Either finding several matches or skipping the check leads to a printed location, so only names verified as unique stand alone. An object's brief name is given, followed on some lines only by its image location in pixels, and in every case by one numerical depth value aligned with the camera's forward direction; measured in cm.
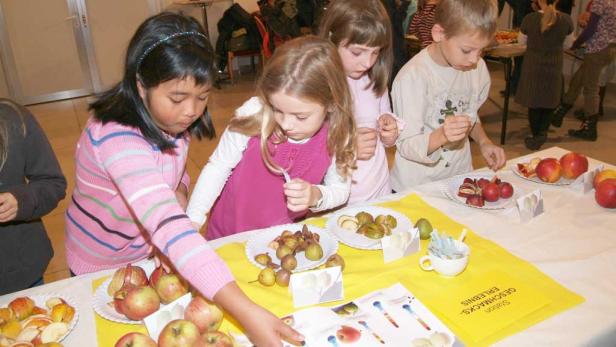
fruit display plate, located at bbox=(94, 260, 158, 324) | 120
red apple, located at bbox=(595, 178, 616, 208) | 167
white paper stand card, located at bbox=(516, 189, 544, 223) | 162
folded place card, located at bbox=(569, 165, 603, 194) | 180
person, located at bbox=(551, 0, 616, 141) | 469
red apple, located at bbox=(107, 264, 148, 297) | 129
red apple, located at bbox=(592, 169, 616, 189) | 178
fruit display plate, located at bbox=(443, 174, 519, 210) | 172
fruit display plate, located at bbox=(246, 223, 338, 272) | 141
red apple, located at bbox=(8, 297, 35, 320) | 121
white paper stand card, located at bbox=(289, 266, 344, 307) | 123
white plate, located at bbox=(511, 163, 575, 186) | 186
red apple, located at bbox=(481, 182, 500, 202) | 175
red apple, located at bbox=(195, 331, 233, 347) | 106
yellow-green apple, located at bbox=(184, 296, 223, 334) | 114
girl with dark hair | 111
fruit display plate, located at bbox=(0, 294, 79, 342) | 126
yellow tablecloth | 119
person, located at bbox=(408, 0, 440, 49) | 436
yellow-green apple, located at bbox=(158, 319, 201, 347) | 106
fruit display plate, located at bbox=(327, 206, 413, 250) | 151
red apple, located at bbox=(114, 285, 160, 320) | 118
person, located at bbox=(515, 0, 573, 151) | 425
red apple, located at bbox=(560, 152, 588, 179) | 188
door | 635
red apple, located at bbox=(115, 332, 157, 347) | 106
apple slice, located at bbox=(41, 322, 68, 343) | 114
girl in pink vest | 144
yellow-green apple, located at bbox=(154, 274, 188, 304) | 124
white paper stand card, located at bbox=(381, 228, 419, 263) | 142
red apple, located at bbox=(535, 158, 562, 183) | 187
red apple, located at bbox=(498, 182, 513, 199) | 177
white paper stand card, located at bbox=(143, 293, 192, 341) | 113
